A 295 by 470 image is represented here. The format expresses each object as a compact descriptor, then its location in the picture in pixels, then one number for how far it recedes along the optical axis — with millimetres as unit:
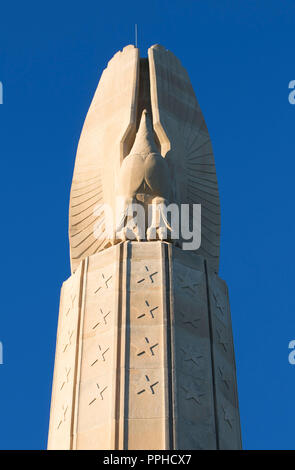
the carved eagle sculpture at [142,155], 24141
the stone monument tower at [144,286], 20047
